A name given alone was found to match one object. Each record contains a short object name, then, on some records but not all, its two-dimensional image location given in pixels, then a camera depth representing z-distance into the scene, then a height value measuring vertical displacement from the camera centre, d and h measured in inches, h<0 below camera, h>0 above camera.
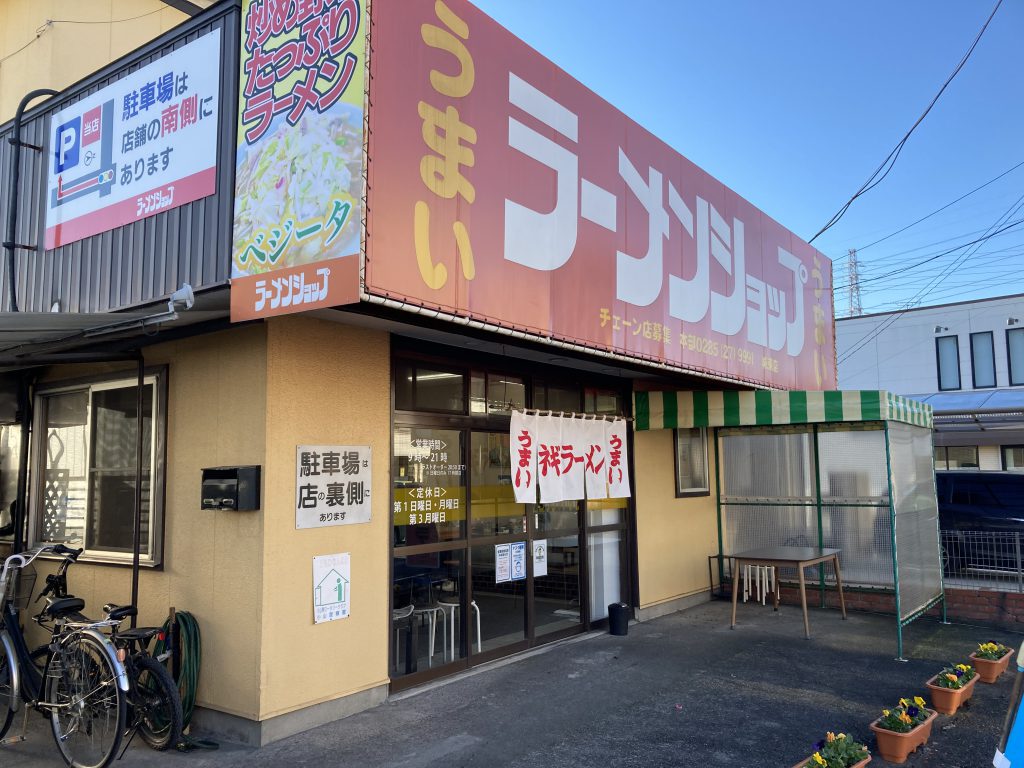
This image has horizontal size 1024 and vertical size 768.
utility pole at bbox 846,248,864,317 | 1908.2 +517.0
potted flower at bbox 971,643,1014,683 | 267.9 -74.8
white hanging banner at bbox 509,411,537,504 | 280.8 +3.3
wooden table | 338.3 -47.4
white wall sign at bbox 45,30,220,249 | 215.3 +103.8
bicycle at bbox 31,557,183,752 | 196.9 -61.1
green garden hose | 214.1 -56.1
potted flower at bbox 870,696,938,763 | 196.1 -73.9
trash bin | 339.3 -73.0
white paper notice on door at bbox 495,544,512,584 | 292.5 -39.9
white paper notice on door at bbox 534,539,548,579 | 312.2 -40.6
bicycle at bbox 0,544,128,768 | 188.1 -58.3
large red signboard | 183.3 +82.8
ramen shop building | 185.0 +42.2
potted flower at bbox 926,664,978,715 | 232.1 -73.6
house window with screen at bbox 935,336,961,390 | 1034.7 +139.9
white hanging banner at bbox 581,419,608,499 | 318.6 +2.1
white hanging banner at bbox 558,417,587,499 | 305.3 +2.5
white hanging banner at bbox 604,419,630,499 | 331.6 +1.2
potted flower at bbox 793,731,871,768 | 169.2 -69.5
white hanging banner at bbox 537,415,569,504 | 293.6 +2.1
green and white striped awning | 323.9 +25.0
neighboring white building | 941.8 +149.6
